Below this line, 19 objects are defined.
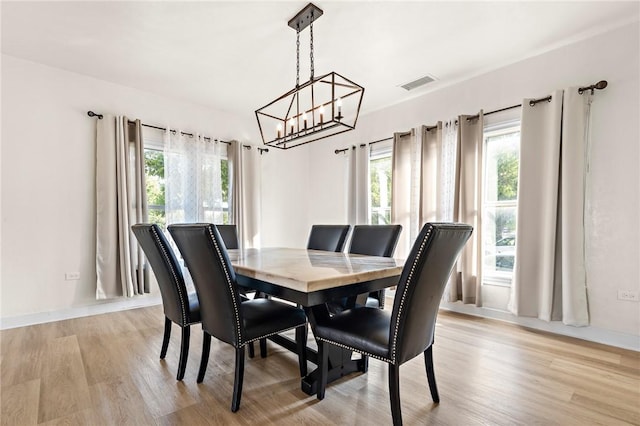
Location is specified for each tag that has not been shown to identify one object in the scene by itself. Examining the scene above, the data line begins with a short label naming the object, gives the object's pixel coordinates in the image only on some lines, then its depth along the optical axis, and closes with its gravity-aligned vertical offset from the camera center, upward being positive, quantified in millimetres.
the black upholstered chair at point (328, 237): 3094 -296
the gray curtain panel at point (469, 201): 3287 +91
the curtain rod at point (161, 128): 3439 +1031
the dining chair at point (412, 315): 1344 -501
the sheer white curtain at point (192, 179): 3945 +403
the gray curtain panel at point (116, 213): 3422 -47
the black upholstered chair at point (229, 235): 3384 -296
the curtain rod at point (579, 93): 2594 +1044
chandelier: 2305 +1477
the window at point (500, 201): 3238 +92
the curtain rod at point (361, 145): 4341 +963
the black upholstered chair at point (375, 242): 2419 -291
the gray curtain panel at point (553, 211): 2658 -14
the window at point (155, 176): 3912 +422
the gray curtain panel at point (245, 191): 4484 +264
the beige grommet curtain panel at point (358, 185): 4559 +360
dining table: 1463 -365
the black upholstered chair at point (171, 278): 1906 -454
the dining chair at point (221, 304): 1544 -513
